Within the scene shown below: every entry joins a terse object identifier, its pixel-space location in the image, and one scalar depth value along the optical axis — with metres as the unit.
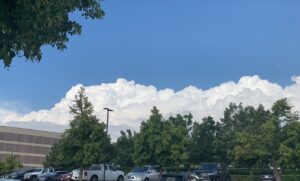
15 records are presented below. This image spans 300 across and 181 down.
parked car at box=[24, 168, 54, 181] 48.21
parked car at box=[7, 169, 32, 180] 47.66
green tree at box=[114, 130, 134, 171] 70.72
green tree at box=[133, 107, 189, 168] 48.66
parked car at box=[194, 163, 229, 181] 42.65
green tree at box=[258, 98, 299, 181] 43.12
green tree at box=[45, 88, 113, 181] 40.19
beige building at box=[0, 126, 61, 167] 117.75
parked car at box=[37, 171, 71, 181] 41.56
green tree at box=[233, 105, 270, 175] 47.25
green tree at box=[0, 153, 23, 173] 62.22
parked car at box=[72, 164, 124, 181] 40.66
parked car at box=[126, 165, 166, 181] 41.09
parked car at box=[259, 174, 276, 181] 48.16
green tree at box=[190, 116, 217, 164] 66.06
